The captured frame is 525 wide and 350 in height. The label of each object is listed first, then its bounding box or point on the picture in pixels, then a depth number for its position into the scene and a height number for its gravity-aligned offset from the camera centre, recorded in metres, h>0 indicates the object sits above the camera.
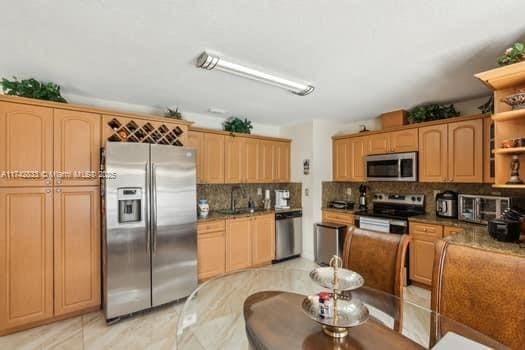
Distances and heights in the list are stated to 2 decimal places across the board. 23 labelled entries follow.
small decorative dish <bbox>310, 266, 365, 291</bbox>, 1.34 -0.58
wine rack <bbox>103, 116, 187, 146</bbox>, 2.73 +0.50
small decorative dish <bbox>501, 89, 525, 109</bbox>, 1.89 +0.56
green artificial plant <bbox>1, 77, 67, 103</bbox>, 2.35 +0.82
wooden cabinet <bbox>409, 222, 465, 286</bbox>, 3.04 -0.93
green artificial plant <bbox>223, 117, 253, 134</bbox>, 4.01 +0.79
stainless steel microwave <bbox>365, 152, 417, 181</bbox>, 3.45 +0.09
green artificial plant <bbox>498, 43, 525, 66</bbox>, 1.72 +0.83
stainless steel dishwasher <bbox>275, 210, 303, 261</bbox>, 4.15 -1.02
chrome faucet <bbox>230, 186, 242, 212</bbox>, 4.26 -0.45
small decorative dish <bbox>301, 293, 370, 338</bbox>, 1.09 -0.65
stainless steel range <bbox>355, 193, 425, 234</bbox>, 3.37 -0.58
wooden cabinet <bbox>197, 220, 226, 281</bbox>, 3.33 -1.02
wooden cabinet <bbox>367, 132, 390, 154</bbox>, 3.75 +0.46
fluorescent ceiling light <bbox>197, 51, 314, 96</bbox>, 1.98 +0.87
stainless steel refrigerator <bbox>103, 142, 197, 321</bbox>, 2.48 -0.55
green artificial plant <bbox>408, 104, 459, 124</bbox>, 3.24 +0.80
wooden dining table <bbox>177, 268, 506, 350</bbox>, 1.11 -0.86
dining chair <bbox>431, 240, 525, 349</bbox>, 1.23 -0.63
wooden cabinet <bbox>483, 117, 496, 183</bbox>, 2.80 +0.23
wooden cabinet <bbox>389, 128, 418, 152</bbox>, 3.44 +0.46
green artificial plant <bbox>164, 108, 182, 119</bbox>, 3.22 +0.77
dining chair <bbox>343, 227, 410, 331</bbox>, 1.61 -0.62
